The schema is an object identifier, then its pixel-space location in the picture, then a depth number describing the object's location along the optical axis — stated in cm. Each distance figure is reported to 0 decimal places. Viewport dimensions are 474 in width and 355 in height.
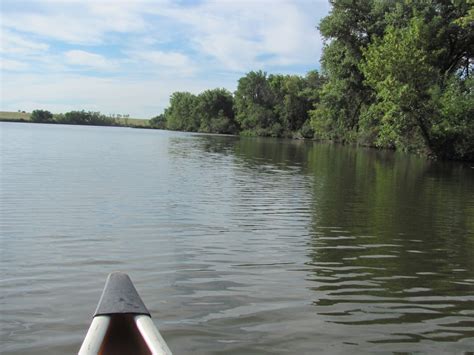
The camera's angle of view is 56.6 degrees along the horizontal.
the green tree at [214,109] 12850
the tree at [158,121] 17130
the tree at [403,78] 3856
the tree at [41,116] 15412
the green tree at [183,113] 14162
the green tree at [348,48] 4975
